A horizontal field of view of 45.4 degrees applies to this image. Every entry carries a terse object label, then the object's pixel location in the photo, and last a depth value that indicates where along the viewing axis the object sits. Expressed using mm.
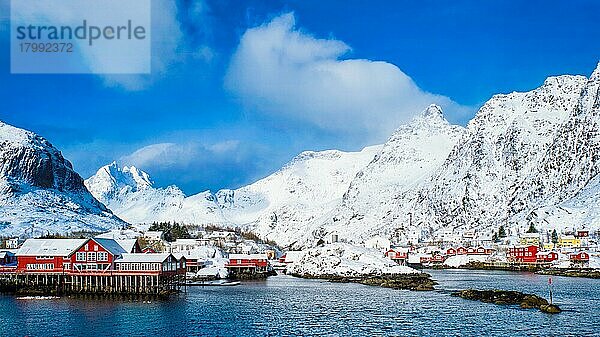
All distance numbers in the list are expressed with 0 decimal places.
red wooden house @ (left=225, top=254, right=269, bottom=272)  153375
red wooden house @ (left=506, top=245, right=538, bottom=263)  191850
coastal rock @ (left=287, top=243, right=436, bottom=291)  131625
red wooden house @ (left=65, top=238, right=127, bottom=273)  99188
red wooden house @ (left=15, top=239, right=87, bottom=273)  103062
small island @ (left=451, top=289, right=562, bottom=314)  78250
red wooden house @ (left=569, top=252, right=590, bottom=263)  171000
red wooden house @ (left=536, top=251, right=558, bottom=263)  187650
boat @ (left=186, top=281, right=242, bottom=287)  120062
